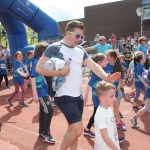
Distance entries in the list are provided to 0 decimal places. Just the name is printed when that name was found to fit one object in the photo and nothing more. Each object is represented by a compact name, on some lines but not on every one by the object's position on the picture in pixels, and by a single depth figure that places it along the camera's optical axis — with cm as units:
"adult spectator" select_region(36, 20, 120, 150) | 279
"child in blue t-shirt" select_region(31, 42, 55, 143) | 388
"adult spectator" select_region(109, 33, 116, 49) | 1533
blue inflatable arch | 943
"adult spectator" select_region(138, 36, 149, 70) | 872
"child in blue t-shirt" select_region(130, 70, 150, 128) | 448
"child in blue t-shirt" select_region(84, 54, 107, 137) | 406
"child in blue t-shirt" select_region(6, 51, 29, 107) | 683
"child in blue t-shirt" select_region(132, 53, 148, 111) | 560
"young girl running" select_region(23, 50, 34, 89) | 702
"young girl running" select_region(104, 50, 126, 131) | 445
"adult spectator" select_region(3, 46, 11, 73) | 1571
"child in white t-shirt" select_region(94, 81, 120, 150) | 249
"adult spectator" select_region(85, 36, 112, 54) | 714
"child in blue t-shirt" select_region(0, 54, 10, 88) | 1019
